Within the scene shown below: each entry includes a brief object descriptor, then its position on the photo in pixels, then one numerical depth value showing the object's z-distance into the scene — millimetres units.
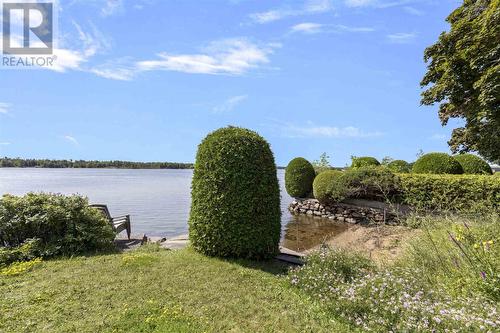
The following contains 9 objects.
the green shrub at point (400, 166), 19084
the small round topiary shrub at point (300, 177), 19500
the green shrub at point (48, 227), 6355
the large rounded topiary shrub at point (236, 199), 5648
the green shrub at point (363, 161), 19969
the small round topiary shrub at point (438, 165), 14812
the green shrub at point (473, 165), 15852
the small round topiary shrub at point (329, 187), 15508
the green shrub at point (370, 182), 14235
